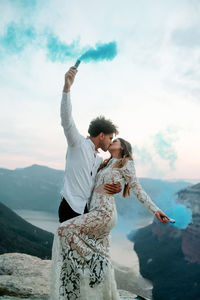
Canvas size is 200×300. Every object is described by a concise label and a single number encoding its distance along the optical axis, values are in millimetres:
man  3252
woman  3271
